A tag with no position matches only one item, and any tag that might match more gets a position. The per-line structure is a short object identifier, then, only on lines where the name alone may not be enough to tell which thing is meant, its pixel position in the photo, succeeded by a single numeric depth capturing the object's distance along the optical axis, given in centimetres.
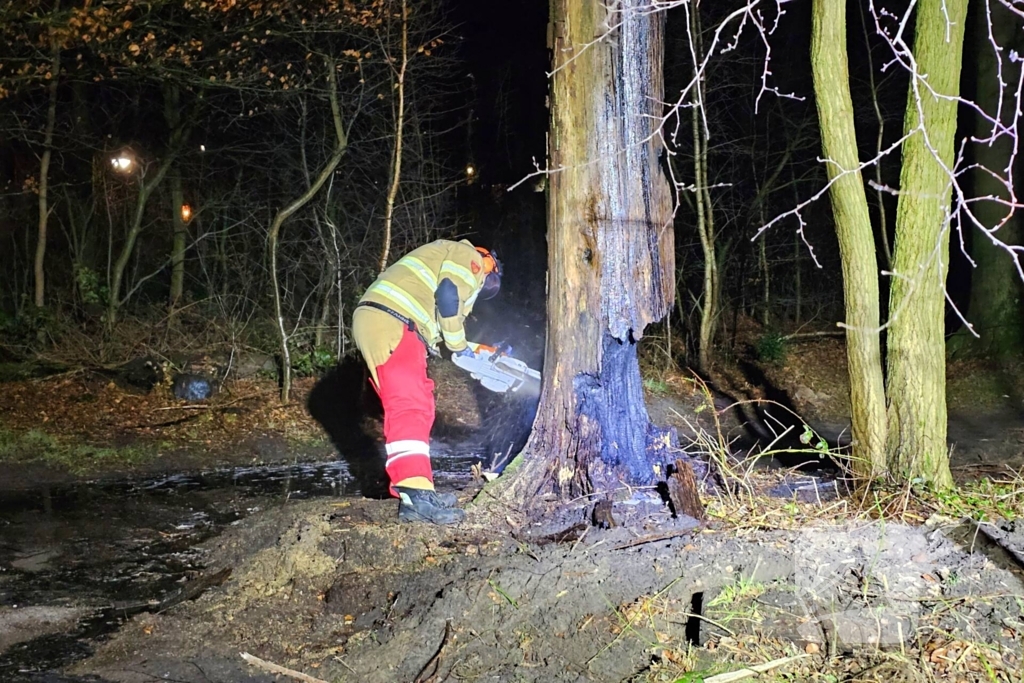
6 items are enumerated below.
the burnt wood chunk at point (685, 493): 475
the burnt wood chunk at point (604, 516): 474
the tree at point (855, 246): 508
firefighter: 529
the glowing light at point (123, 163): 1505
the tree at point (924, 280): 496
